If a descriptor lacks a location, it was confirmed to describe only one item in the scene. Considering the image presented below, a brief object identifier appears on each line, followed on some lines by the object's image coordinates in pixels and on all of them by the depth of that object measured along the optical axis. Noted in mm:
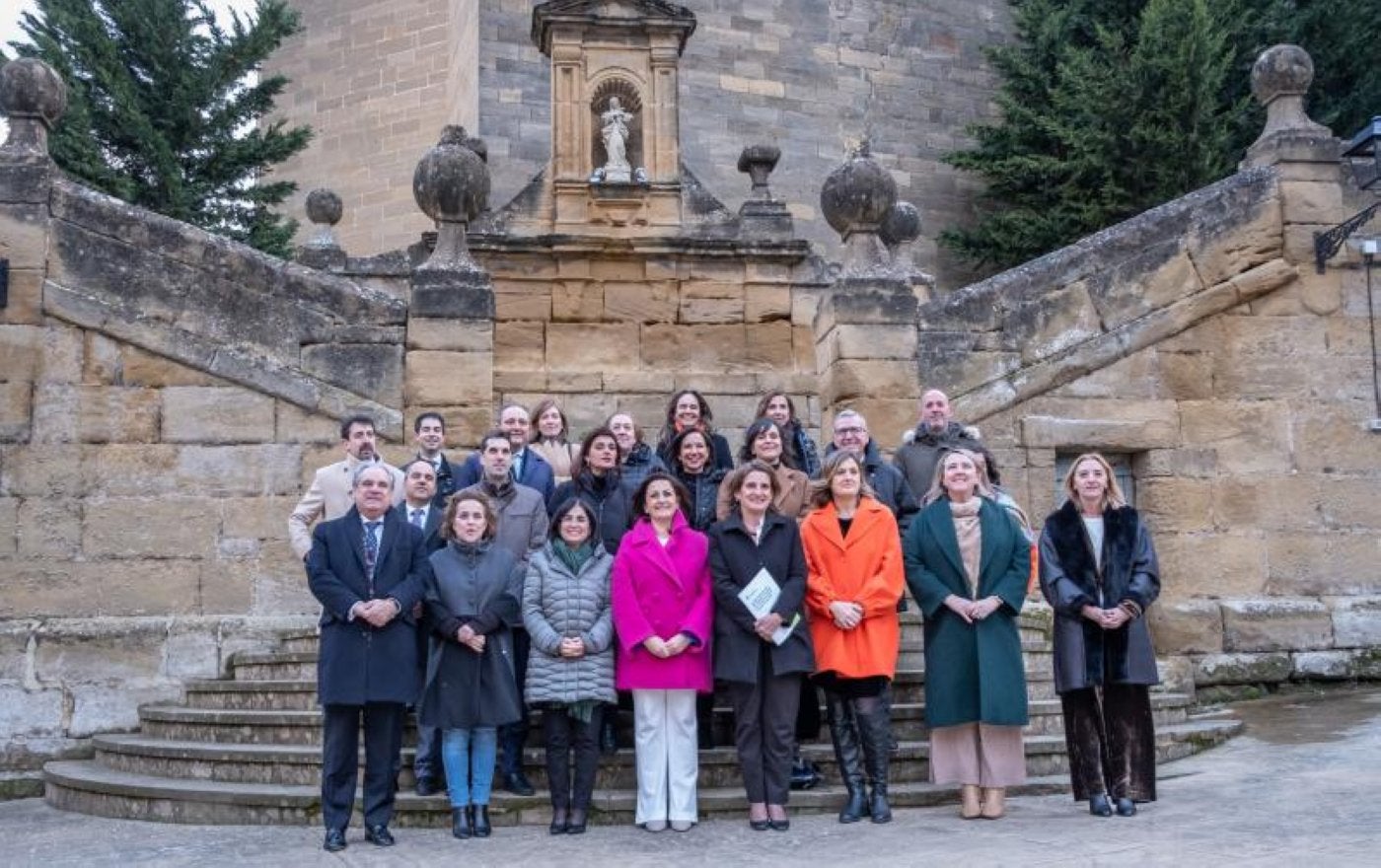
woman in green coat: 6449
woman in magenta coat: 6414
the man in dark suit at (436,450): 7574
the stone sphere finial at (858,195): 10039
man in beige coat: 7488
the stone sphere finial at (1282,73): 11000
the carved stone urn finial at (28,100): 9453
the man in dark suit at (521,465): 7730
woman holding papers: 6402
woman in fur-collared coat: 6457
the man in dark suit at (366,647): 6262
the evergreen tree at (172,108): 16922
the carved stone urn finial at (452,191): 9922
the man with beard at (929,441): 8008
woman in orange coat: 6469
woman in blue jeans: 6406
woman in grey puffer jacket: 6418
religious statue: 13578
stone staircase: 6855
